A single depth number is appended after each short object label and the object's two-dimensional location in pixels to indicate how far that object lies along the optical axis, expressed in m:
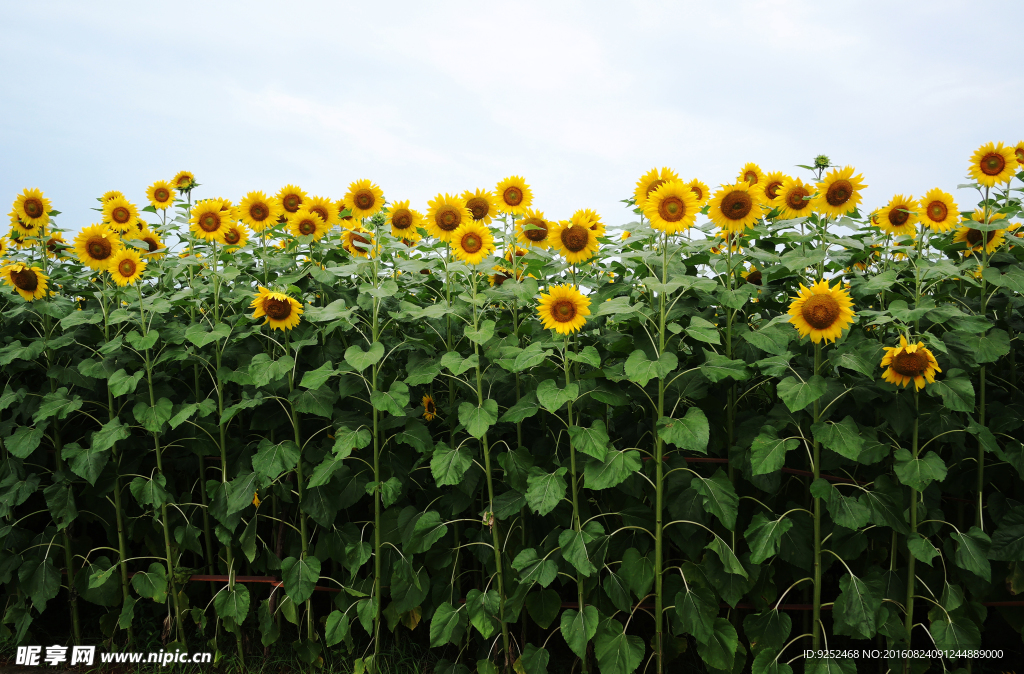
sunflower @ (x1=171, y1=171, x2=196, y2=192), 4.11
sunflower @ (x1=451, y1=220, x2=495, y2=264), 3.25
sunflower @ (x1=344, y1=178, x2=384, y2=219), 3.85
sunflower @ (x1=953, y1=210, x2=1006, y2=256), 3.33
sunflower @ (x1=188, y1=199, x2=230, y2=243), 3.85
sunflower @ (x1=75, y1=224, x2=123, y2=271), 3.88
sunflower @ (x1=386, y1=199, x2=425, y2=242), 3.63
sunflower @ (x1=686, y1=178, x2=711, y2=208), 3.34
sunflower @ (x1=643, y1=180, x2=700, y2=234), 2.93
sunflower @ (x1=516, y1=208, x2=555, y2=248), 3.52
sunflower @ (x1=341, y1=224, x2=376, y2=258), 3.51
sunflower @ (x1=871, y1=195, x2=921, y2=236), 3.39
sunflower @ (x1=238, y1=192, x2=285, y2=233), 4.02
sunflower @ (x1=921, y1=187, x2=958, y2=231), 3.27
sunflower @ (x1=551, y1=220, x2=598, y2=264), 3.36
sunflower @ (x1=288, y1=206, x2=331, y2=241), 3.83
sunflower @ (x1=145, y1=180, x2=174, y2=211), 4.57
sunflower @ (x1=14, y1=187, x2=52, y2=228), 4.36
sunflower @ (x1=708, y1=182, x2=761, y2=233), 3.11
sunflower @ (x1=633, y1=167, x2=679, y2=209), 3.21
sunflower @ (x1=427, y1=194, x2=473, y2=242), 3.38
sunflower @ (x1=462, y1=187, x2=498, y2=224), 3.53
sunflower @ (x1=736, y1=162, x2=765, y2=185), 3.96
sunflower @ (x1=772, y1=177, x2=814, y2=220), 3.41
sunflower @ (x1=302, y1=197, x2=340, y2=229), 3.91
